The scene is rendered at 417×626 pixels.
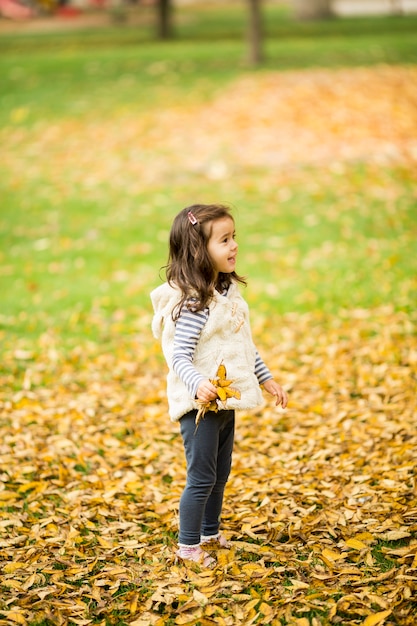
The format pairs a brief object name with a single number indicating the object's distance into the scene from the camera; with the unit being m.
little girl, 7.20
